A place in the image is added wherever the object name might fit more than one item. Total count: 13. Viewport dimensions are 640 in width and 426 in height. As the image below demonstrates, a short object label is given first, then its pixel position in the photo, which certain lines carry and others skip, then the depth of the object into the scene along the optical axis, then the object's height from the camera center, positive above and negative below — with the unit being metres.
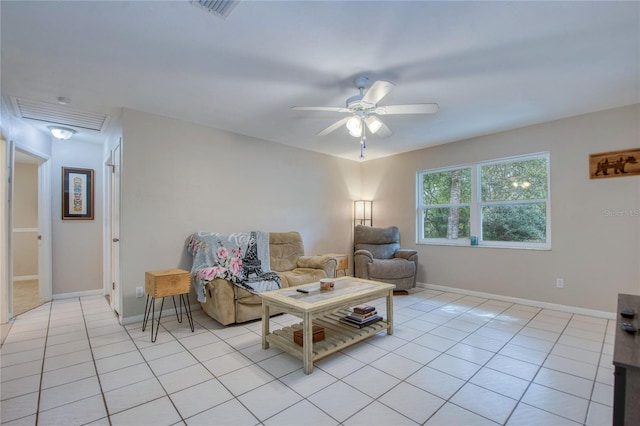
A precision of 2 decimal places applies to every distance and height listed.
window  3.94 +0.16
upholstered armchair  4.46 -0.71
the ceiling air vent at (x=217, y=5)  1.68 +1.21
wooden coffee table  2.21 -0.81
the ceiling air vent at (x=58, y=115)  3.12 +1.14
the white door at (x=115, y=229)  3.35 -0.19
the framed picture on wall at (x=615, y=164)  3.20 +0.57
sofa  3.08 -0.78
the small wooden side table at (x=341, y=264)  4.78 -0.83
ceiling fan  2.29 +0.91
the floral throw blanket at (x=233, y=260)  3.19 -0.57
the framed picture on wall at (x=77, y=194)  4.34 +0.30
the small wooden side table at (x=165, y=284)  2.84 -0.70
